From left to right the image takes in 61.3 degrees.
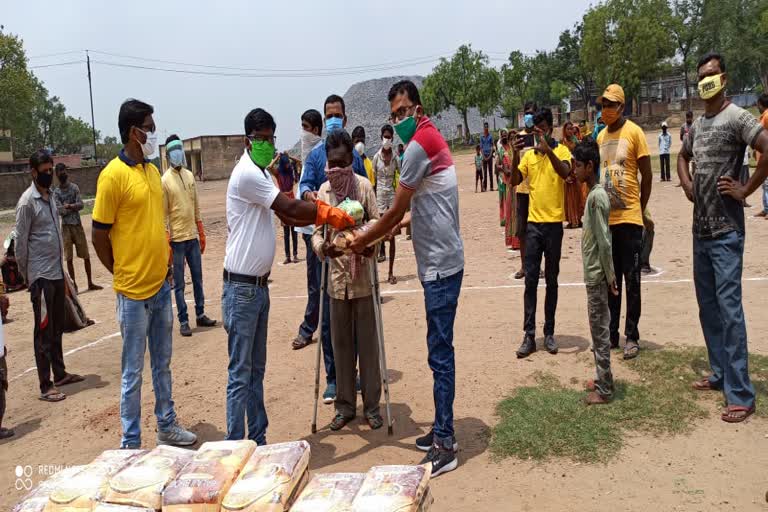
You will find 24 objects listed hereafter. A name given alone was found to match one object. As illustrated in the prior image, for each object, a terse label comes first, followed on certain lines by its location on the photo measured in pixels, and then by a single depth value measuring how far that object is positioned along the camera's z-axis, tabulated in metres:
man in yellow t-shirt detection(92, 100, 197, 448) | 4.66
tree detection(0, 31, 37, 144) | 55.47
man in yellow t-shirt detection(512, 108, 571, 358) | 6.41
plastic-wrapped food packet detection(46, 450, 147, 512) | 2.68
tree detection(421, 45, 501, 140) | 67.88
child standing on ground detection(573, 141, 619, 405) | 5.23
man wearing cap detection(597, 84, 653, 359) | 6.02
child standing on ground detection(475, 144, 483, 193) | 24.84
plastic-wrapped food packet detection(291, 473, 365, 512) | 2.56
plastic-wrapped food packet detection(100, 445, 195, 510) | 2.66
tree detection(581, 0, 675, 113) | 58.78
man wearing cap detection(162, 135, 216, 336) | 8.06
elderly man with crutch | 5.13
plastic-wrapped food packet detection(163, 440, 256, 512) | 2.60
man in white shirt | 4.32
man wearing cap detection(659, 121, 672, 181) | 20.22
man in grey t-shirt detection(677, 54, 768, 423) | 4.86
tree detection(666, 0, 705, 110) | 65.56
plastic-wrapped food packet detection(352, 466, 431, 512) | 2.53
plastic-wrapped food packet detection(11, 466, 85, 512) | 2.71
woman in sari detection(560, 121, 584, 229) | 12.03
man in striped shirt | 4.34
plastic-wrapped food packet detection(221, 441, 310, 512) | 2.57
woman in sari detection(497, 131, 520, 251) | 11.05
